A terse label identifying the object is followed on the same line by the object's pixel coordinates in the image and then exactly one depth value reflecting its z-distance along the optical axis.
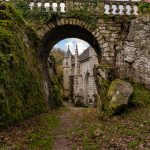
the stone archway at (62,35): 9.84
